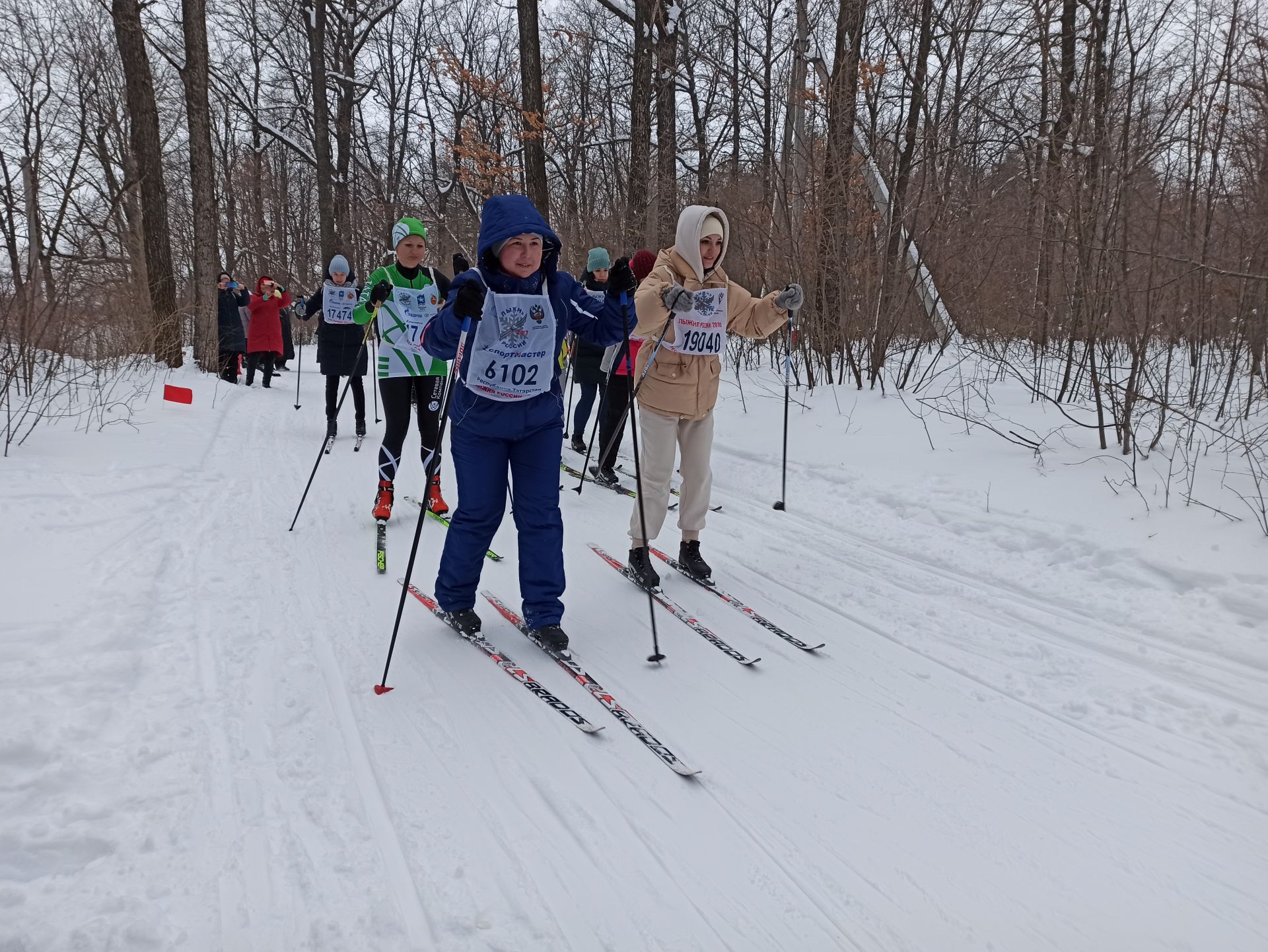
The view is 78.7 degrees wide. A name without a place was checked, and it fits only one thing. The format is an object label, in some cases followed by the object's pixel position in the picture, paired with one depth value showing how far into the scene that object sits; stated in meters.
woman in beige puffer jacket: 4.37
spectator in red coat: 13.00
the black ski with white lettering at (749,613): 3.81
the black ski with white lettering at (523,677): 3.07
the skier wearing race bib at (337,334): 8.62
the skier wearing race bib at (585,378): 7.96
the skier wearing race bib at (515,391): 3.42
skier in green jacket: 5.56
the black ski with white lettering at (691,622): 3.69
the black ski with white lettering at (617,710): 2.79
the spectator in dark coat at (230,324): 14.08
